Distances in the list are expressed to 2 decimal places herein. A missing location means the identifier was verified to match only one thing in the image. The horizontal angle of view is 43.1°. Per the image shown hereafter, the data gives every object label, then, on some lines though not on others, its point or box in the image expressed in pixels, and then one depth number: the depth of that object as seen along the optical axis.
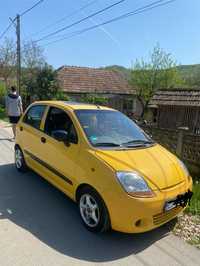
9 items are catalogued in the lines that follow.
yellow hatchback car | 3.06
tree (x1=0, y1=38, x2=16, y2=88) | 31.73
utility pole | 17.28
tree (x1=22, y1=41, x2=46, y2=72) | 28.51
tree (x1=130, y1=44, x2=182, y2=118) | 21.45
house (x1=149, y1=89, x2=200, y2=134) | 12.52
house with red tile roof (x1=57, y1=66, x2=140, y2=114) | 22.72
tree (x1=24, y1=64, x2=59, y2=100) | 17.56
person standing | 9.10
